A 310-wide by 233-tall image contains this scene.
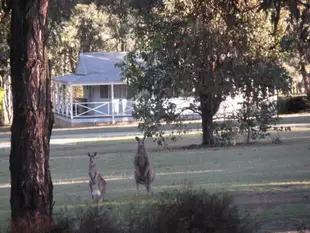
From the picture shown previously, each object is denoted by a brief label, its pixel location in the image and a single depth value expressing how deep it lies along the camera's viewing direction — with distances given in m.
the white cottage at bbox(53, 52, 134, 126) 60.31
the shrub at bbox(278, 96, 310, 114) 63.88
